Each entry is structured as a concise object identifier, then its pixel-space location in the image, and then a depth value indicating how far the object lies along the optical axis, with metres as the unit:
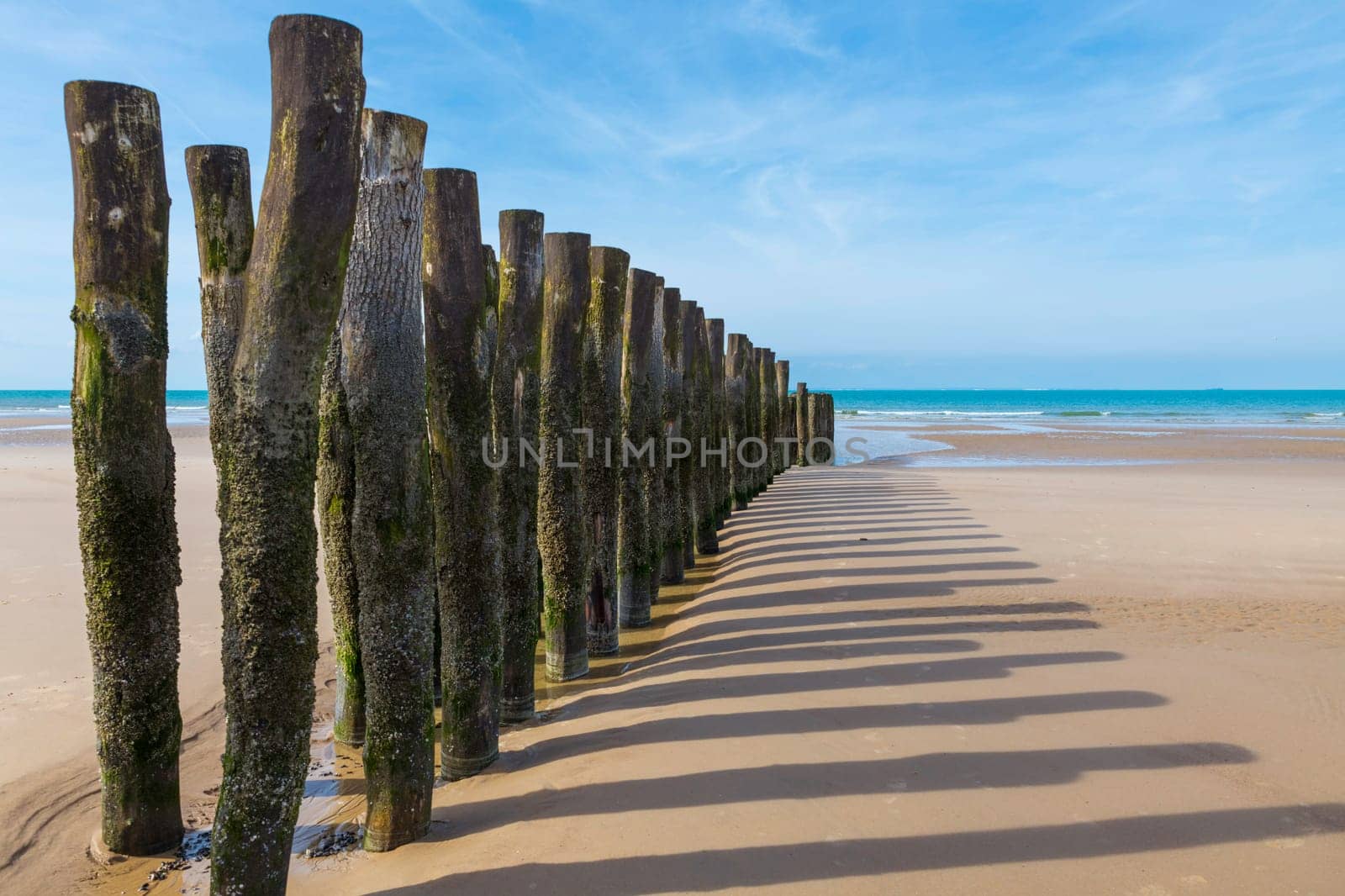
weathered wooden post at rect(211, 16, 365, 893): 2.80
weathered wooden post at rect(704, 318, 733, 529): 12.29
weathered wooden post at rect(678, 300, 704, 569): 9.95
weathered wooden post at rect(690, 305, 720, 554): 10.97
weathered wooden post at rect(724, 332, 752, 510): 14.58
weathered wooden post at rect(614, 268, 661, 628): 7.41
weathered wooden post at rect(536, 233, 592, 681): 5.62
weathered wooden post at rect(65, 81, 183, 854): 3.38
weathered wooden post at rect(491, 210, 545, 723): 4.98
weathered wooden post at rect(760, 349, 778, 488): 18.22
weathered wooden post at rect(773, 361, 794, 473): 21.11
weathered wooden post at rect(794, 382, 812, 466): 24.98
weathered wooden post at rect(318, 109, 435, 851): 3.56
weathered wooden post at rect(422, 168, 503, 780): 4.19
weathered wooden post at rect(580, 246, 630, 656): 6.37
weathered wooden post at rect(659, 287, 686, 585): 9.11
